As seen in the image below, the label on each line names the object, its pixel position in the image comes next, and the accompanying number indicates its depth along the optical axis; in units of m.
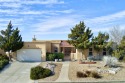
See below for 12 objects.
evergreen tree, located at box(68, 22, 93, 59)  18.19
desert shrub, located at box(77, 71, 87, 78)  13.09
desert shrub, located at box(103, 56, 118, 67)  15.17
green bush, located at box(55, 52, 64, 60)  18.51
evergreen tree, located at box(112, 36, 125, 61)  17.38
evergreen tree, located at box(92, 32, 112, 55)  18.37
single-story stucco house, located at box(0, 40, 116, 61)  18.49
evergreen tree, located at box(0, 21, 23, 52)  17.66
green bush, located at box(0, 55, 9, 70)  15.60
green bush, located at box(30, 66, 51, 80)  13.24
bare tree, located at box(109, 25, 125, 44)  22.10
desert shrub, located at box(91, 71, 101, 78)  12.99
